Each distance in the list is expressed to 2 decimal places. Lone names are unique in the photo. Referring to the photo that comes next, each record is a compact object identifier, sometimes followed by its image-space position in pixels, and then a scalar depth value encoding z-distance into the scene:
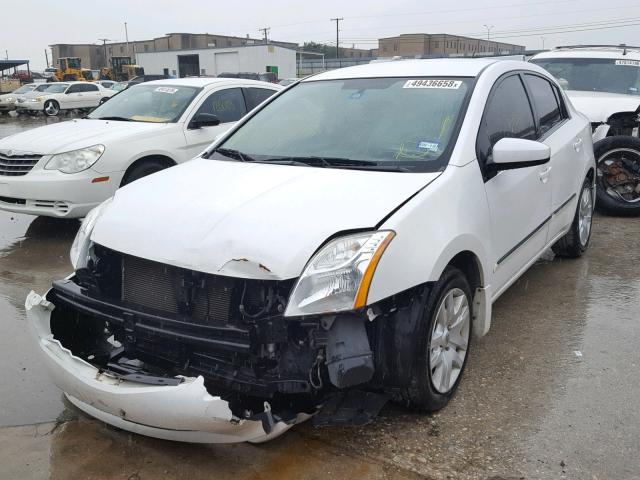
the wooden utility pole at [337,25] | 86.94
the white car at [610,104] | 6.93
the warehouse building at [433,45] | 84.25
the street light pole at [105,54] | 115.03
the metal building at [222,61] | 59.12
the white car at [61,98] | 27.47
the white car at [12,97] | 28.25
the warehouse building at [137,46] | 95.12
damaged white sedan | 2.42
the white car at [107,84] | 32.49
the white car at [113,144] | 6.01
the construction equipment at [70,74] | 47.25
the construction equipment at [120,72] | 54.47
